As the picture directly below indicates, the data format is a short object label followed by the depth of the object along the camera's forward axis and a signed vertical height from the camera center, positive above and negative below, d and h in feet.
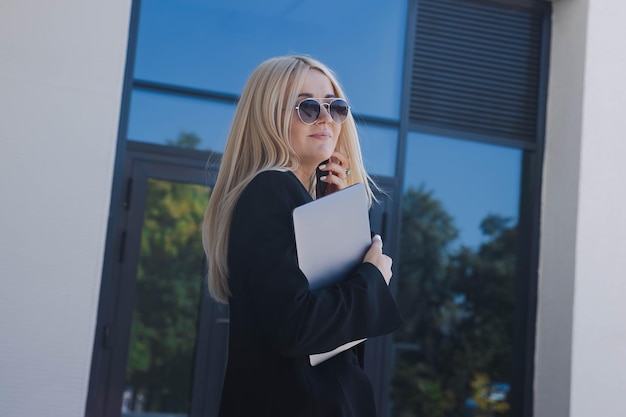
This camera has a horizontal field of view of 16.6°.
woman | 13.80 +0.63
